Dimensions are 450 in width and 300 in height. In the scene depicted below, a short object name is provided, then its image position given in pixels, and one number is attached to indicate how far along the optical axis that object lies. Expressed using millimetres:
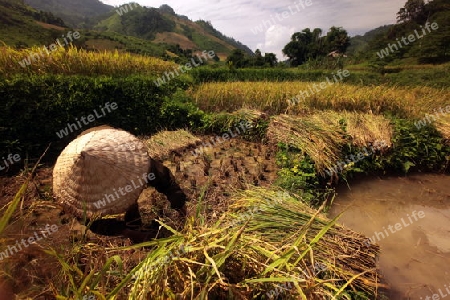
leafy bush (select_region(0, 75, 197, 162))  4461
